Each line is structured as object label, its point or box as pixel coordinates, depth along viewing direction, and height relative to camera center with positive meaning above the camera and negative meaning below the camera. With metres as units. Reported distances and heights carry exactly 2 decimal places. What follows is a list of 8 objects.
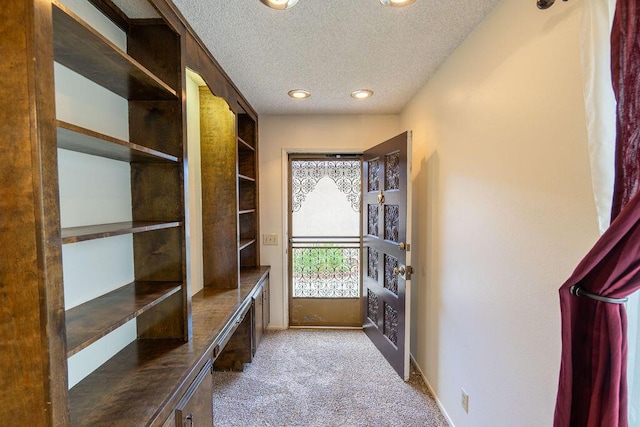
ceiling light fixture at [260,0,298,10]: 1.42 +0.94
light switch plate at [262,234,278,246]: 3.42 -0.38
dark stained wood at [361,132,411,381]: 2.46 -0.50
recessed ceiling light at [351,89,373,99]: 2.60 +0.95
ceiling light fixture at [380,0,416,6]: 1.41 +0.93
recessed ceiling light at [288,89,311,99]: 2.62 +0.96
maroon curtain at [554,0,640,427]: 0.80 -0.22
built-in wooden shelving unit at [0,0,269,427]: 0.74 -0.08
